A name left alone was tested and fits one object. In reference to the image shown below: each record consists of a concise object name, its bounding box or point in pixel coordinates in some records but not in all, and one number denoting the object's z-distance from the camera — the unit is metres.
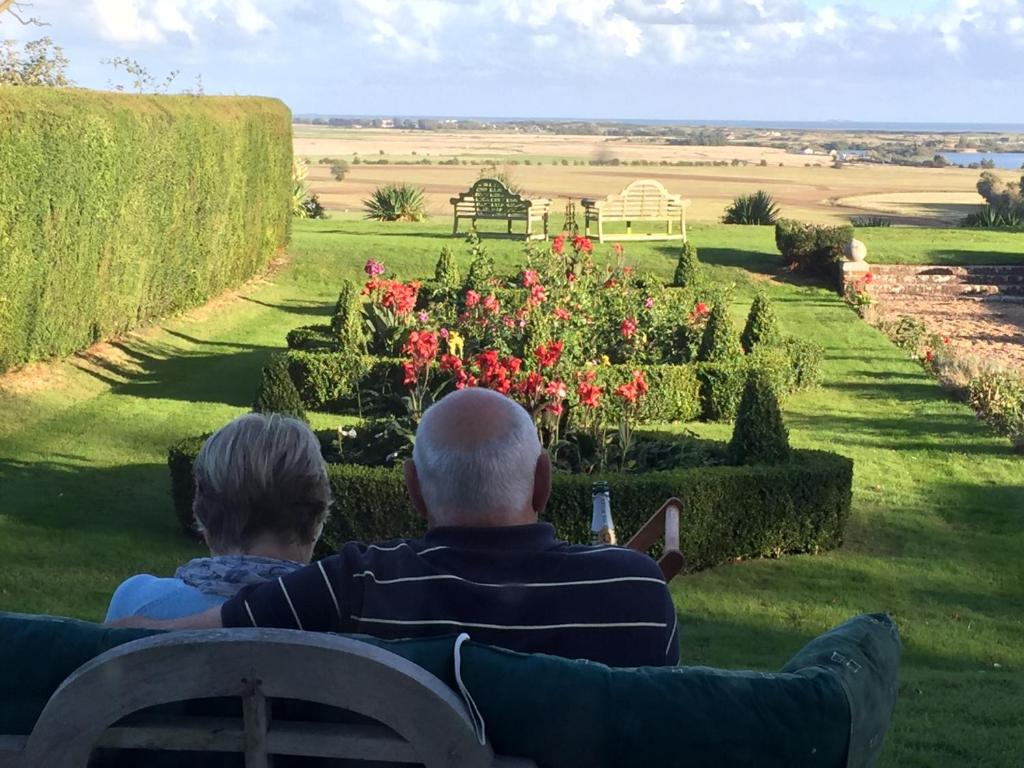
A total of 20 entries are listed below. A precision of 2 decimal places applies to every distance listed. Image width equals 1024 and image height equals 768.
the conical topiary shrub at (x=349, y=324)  11.80
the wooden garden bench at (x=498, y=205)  22.67
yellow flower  9.99
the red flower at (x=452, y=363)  7.82
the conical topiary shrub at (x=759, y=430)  7.38
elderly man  2.13
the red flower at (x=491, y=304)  9.92
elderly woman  2.40
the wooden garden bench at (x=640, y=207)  22.44
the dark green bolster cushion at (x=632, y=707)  1.74
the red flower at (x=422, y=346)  8.26
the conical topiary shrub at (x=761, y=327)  12.52
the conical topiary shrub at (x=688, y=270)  16.05
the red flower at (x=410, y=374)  8.23
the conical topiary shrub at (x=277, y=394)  7.31
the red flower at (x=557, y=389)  7.35
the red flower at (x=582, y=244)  11.92
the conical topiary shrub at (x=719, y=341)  11.28
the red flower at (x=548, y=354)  7.52
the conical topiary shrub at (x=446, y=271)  15.42
